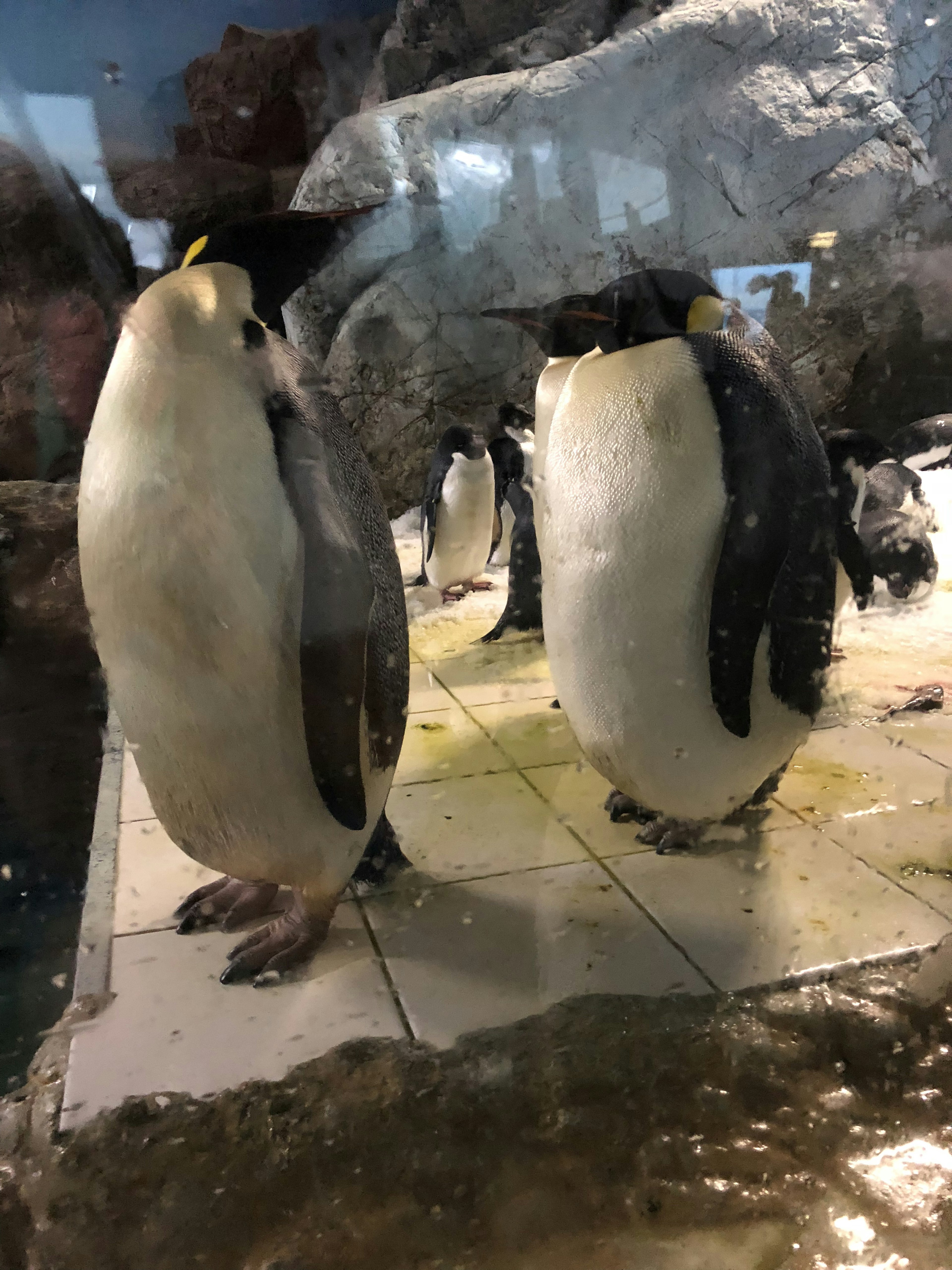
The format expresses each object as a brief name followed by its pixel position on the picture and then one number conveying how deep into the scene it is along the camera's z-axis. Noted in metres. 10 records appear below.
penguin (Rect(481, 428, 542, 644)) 1.47
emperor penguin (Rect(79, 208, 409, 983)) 0.79
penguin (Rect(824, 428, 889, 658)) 1.23
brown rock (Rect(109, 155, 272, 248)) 0.67
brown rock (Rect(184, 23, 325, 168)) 0.69
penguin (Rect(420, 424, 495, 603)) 1.24
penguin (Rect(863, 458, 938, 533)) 1.46
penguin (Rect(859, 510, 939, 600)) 1.64
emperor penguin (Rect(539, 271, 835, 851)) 1.03
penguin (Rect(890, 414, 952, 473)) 1.29
